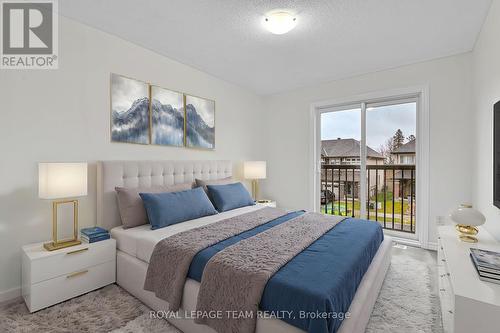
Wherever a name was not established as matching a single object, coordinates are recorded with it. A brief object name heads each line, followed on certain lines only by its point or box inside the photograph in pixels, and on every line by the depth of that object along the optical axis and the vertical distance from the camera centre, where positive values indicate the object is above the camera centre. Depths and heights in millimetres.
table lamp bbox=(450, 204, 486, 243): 2031 -454
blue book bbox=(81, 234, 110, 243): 2201 -666
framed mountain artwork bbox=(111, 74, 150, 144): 2707 +633
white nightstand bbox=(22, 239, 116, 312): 1898 -883
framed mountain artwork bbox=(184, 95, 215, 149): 3482 +640
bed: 1534 -732
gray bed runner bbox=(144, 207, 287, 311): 1707 -679
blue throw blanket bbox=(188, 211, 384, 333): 1222 -649
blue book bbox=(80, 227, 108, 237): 2237 -606
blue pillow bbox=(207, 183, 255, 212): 3146 -408
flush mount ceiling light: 2225 +1329
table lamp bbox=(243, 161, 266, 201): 4188 -71
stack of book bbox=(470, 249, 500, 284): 1413 -600
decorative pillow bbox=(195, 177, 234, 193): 3301 -226
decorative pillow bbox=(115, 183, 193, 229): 2449 -423
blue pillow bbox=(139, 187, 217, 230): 2412 -430
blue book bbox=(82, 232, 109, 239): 2213 -633
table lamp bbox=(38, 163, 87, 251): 1961 -157
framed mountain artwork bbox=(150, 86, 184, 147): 3059 +629
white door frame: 3287 +258
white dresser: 1213 -679
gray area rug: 1749 -1143
